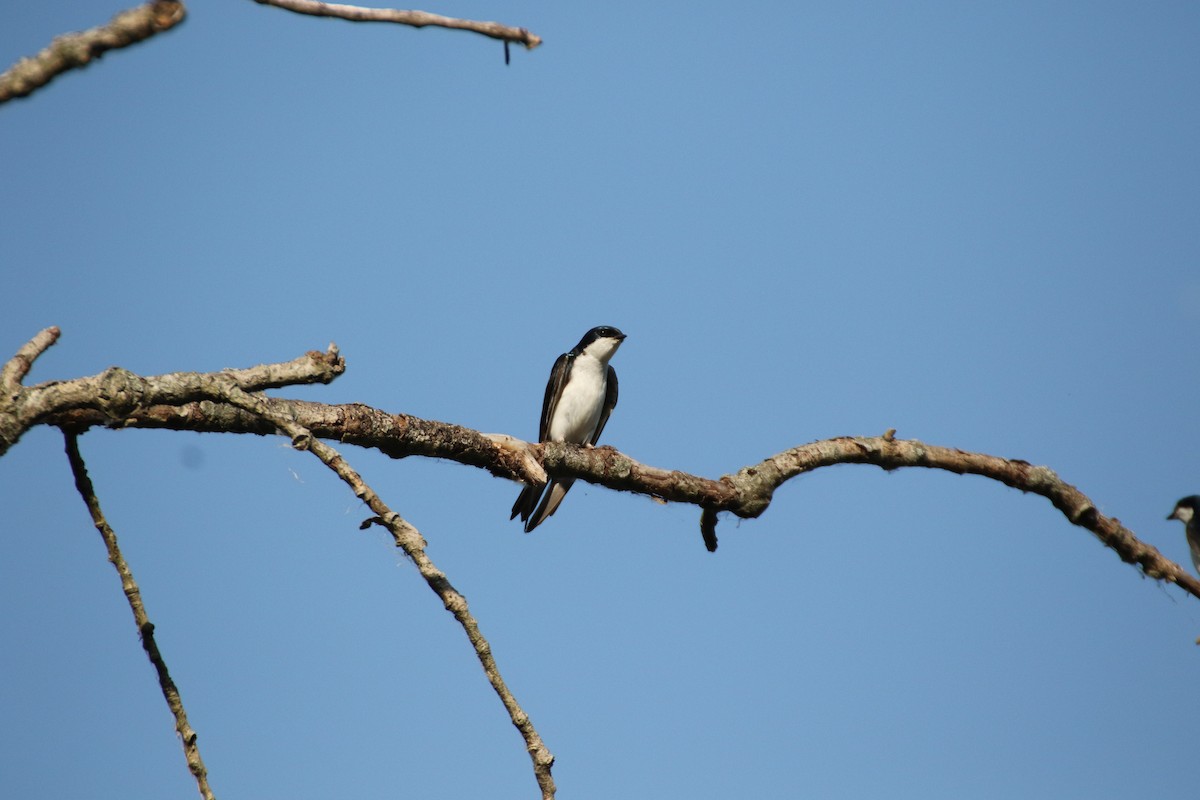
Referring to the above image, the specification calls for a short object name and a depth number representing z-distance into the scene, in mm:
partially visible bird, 22453
